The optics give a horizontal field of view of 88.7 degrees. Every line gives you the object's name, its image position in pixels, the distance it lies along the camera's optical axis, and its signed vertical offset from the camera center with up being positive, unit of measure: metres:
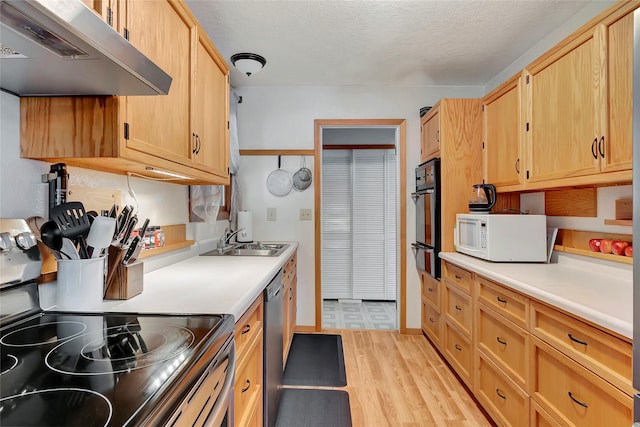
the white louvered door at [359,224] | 4.23 -0.12
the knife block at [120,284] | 1.16 -0.24
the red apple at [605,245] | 1.74 -0.16
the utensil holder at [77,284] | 1.01 -0.22
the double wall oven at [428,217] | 2.63 -0.02
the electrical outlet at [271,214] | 3.21 +0.01
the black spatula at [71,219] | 0.98 -0.01
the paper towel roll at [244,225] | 3.02 -0.09
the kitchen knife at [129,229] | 1.20 -0.05
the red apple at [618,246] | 1.66 -0.16
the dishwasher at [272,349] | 1.57 -0.69
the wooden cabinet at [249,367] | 1.19 -0.62
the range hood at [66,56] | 0.60 +0.37
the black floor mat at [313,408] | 1.84 -1.16
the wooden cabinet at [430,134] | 2.71 +0.71
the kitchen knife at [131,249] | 1.19 -0.12
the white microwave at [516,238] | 2.08 -0.15
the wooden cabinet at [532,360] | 1.08 -0.63
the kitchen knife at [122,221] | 1.21 -0.02
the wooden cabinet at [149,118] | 1.01 +0.34
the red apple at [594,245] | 1.81 -0.17
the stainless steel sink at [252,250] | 2.42 -0.28
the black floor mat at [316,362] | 2.30 -1.15
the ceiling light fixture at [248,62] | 2.50 +1.18
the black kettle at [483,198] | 2.31 +0.12
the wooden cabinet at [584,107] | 1.38 +0.53
